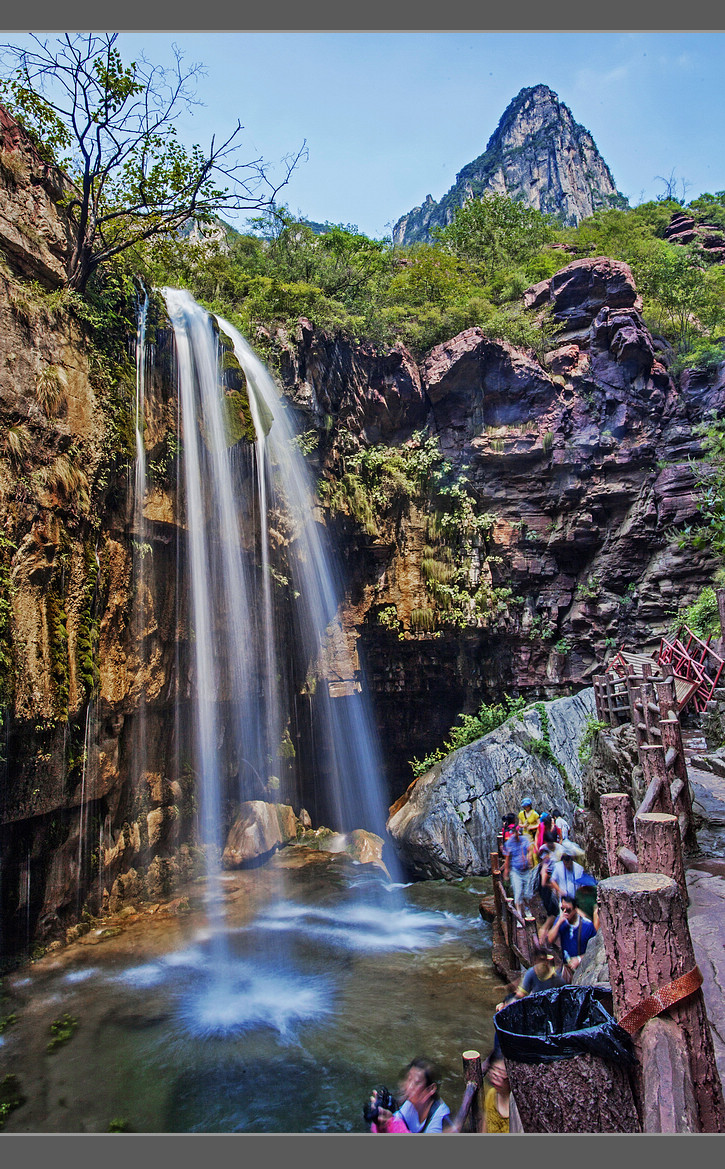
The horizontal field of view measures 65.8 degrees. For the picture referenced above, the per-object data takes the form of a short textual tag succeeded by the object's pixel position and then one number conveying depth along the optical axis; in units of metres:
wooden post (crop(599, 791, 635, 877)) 3.96
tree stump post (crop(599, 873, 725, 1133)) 2.30
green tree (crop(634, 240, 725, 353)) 16.27
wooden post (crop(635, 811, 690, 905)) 3.00
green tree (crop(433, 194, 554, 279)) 20.42
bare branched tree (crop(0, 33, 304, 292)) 8.45
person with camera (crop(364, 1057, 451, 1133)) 3.72
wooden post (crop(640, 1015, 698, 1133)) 2.21
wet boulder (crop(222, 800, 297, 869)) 12.12
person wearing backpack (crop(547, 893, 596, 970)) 4.88
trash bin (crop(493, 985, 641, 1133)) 2.29
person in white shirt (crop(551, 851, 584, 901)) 5.20
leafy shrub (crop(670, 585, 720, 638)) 12.14
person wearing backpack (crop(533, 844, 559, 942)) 5.33
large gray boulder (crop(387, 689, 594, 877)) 11.05
